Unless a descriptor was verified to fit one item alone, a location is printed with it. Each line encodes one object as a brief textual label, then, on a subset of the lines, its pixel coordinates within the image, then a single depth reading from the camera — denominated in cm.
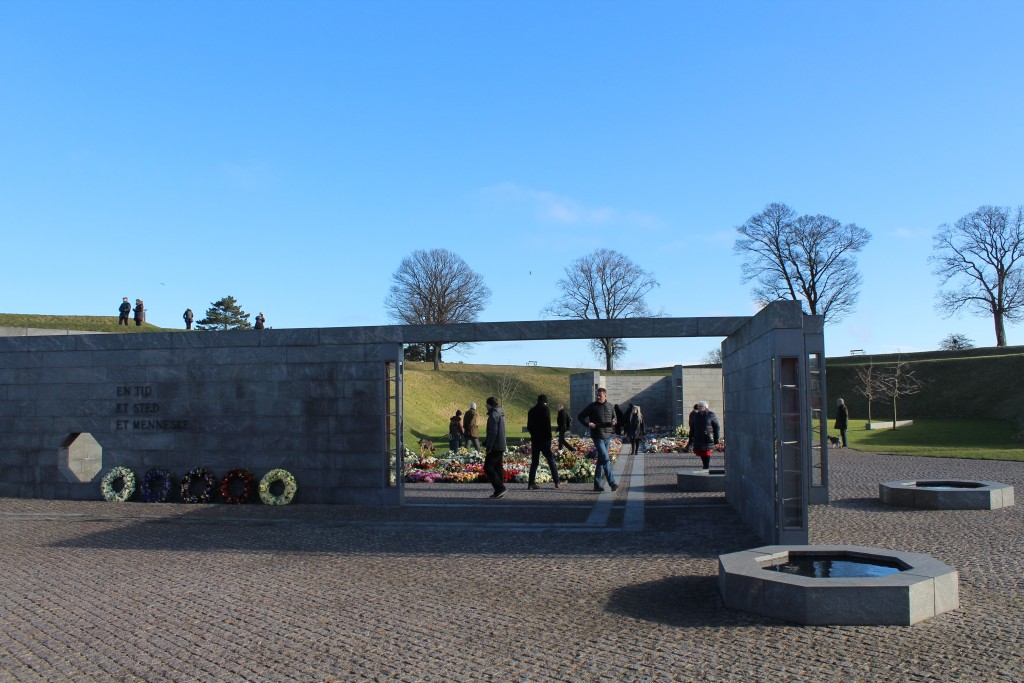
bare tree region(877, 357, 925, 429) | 3788
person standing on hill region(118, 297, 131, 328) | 4244
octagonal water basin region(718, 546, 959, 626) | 609
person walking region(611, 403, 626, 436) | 2487
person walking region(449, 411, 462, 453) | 2406
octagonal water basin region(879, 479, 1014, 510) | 1212
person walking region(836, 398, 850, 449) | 2612
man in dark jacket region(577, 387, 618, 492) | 1380
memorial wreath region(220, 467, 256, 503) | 1366
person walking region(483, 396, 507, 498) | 1380
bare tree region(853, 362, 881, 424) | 3897
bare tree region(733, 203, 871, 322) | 5412
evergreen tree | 7175
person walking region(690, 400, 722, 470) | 1711
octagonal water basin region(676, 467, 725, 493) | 1509
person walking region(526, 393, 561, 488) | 1429
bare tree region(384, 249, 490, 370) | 6312
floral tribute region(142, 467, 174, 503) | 1414
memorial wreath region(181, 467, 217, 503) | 1393
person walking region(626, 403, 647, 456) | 2525
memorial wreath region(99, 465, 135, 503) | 1423
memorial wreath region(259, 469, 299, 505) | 1347
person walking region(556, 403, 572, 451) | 1595
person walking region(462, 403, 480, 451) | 2267
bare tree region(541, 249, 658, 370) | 6381
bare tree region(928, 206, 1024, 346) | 5103
